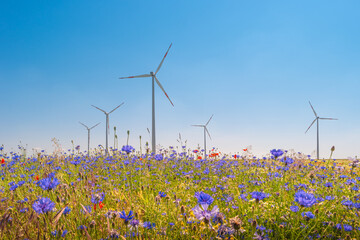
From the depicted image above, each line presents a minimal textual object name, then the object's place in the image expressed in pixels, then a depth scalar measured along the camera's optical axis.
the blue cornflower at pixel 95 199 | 3.51
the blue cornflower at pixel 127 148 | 5.40
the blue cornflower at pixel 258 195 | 2.97
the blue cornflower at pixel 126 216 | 2.63
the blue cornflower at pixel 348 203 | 3.92
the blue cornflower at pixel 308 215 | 3.12
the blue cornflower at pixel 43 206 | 2.64
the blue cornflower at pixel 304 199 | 2.83
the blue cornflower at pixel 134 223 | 2.67
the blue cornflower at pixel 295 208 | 3.35
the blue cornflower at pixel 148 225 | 3.06
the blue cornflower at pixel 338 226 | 3.61
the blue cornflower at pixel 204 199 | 2.35
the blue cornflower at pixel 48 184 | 3.20
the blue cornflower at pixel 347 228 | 3.45
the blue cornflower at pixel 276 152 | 4.48
